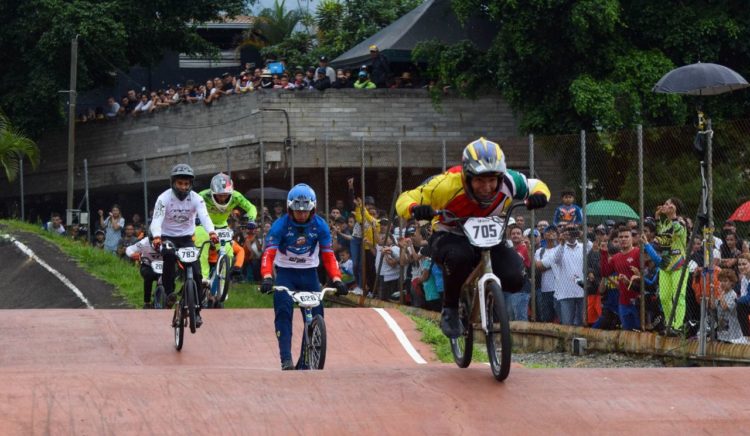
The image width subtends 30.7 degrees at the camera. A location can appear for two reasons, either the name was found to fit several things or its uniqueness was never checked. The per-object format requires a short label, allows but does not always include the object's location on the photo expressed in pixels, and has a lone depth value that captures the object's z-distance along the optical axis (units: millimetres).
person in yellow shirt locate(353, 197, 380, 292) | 22547
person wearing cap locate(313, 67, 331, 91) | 33375
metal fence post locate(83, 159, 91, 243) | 31942
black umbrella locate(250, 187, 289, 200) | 27625
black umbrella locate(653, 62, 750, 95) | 15828
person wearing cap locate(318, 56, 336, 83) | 33406
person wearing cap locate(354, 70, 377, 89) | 33469
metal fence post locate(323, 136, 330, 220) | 24075
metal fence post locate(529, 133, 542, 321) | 17781
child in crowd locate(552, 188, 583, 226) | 17547
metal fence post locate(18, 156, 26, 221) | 36219
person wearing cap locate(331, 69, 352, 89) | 33719
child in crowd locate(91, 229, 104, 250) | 30578
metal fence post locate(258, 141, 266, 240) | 25336
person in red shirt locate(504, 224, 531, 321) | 18141
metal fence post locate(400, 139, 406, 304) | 21031
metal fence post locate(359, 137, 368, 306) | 22438
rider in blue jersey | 12688
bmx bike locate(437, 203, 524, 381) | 9870
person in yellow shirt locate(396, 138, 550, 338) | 10133
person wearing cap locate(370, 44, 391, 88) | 33000
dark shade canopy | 32938
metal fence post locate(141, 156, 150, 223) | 28672
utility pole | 35562
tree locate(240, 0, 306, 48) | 52500
